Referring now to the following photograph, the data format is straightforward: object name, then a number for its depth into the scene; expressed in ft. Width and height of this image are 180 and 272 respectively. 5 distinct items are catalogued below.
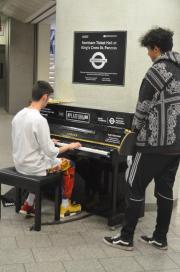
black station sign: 13.24
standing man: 9.86
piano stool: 11.35
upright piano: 12.00
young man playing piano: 11.27
